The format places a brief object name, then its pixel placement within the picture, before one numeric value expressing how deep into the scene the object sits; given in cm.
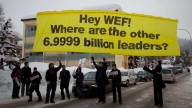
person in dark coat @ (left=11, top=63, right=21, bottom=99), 1569
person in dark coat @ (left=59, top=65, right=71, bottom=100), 1534
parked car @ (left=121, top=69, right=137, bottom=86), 2723
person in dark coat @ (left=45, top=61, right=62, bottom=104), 1359
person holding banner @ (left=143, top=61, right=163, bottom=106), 1243
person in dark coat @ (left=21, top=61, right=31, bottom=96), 1617
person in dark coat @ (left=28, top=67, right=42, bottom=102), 1437
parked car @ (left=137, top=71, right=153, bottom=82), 3862
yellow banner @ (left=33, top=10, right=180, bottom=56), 1120
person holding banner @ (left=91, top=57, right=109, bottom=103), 1370
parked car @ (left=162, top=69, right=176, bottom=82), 3350
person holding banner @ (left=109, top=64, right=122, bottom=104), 1336
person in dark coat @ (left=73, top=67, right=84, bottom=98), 1587
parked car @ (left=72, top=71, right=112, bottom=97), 1605
